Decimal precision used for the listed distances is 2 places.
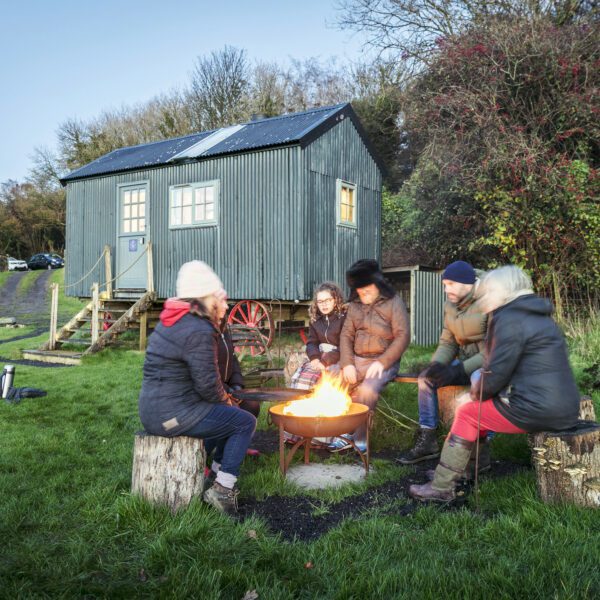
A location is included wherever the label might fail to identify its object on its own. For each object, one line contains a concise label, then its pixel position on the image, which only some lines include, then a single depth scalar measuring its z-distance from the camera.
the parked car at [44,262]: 41.00
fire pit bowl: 4.40
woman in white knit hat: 3.85
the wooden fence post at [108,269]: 14.71
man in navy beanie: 5.01
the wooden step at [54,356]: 12.13
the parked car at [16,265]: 42.06
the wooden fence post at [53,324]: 13.52
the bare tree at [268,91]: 32.62
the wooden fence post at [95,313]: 12.69
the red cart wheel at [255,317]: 12.62
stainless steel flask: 7.80
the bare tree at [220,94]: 33.84
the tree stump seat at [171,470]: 3.83
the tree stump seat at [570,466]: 3.66
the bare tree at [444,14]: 13.83
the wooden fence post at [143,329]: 13.27
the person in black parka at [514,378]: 3.67
